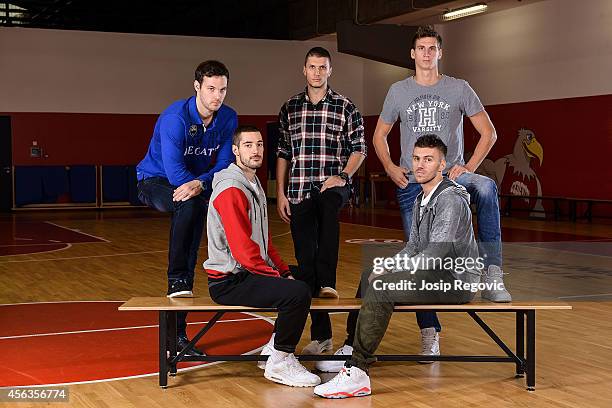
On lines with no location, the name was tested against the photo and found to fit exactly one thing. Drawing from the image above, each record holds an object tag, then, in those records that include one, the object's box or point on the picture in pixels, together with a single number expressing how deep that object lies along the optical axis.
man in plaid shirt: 5.34
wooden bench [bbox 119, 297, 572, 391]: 4.60
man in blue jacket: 5.11
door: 19.97
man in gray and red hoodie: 4.59
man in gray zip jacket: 4.48
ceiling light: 15.65
